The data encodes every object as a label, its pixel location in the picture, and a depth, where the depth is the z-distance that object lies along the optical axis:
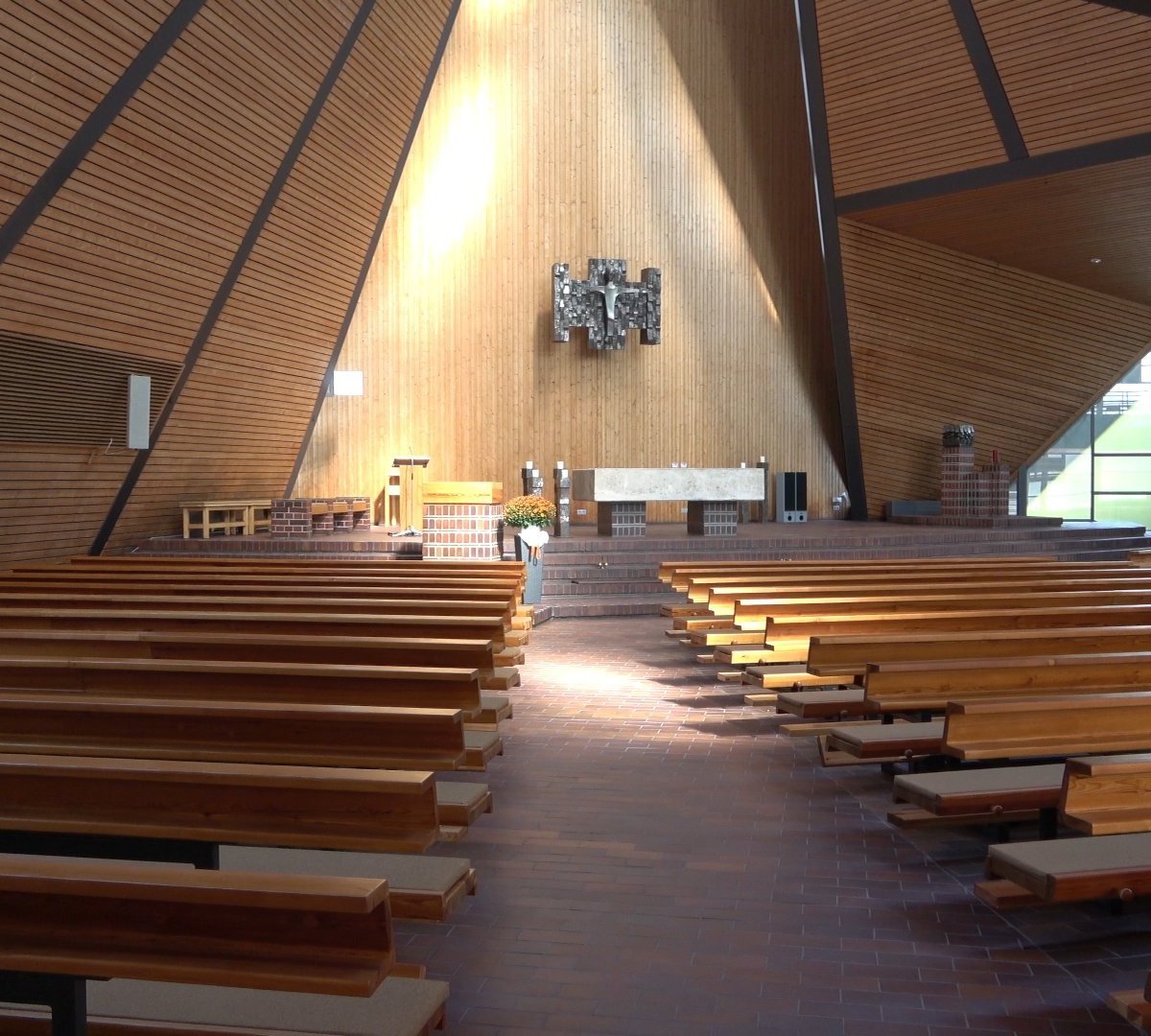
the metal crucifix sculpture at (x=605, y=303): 13.59
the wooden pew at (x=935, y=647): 4.03
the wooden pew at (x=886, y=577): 5.91
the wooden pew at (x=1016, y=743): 2.95
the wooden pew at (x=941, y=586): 5.46
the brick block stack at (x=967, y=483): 13.13
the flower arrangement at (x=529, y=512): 9.23
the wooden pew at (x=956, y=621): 4.70
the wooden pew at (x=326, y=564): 6.49
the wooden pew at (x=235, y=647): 3.49
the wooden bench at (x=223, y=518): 11.09
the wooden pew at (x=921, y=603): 5.00
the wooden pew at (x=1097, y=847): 2.39
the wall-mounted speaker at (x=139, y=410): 9.34
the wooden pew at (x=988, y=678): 3.59
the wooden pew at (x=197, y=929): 1.56
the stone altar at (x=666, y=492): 11.05
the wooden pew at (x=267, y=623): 3.99
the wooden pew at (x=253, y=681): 2.99
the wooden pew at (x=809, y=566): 6.49
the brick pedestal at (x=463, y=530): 8.87
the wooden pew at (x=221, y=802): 2.11
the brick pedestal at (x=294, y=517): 11.53
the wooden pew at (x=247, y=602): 4.49
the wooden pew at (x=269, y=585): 5.22
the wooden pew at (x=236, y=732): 2.60
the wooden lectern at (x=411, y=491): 12.83
